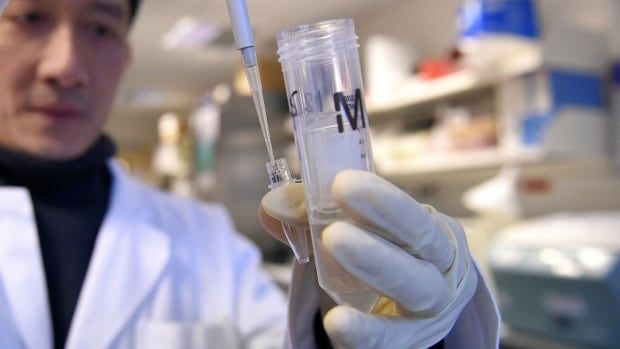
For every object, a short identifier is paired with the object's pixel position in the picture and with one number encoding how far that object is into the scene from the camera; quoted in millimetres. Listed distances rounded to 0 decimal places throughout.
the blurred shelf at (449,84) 1499
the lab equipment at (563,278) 1152
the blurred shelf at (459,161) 1539
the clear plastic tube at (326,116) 437
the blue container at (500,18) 1430
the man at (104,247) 517
